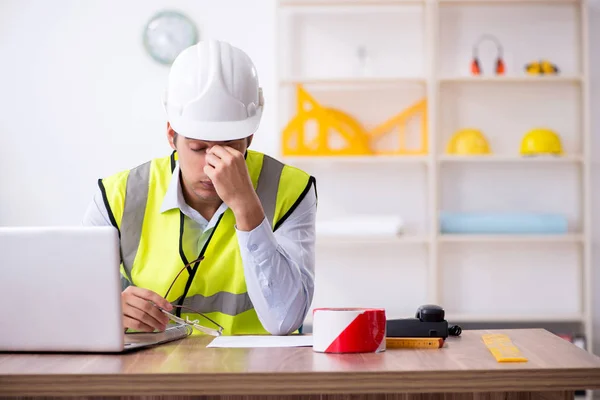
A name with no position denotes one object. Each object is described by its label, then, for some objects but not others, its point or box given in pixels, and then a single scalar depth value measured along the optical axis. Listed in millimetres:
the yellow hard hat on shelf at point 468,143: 5278
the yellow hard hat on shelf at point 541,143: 5265
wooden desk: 2381
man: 2976
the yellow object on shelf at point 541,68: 5330
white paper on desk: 2679
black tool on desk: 2715
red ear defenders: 5330
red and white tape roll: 2578
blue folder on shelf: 5291
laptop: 2569
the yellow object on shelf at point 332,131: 5341
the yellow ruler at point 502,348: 2473
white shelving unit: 5526
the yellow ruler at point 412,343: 2650
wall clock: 5531
